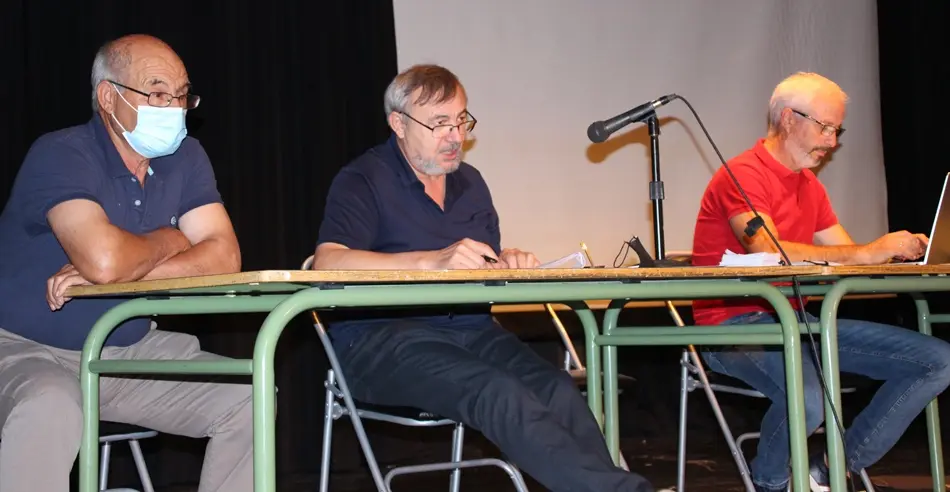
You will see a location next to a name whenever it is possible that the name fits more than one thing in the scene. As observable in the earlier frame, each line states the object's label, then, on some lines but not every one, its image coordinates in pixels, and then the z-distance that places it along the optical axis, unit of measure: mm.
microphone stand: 2395
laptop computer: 2428
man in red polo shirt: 2629
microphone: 2457
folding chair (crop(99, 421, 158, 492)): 2154
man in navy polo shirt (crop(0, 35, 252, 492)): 1888
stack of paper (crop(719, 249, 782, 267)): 2137
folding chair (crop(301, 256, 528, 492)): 2160
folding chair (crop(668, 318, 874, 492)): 2832
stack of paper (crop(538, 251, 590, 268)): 1922
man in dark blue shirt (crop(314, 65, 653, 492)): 1794
